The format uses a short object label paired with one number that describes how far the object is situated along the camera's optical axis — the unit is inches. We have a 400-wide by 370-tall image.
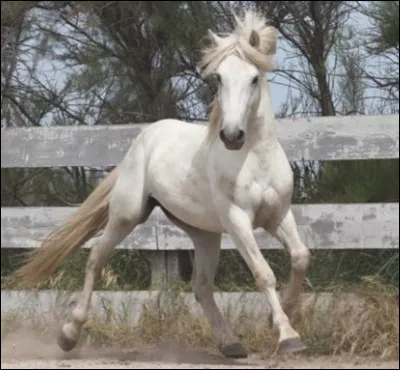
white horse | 353.7
